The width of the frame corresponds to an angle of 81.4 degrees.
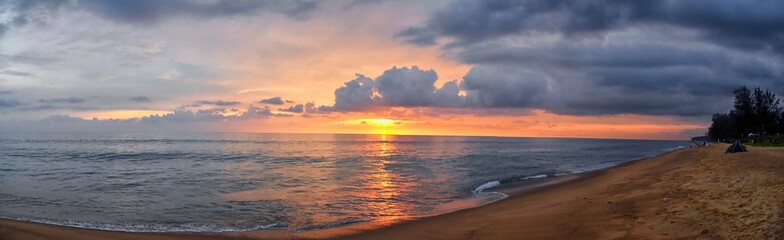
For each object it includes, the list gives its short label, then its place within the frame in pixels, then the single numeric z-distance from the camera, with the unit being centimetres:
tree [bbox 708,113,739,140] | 10965
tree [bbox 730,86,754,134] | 7856
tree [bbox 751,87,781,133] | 7762
